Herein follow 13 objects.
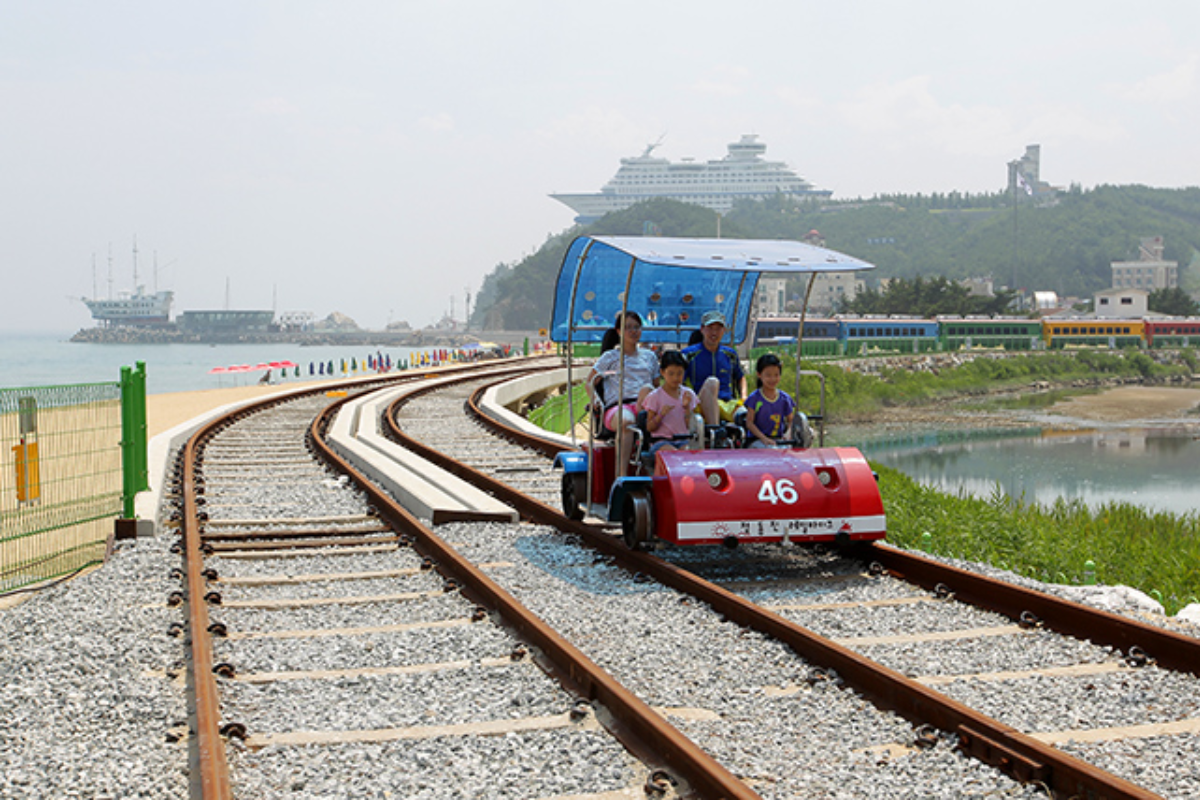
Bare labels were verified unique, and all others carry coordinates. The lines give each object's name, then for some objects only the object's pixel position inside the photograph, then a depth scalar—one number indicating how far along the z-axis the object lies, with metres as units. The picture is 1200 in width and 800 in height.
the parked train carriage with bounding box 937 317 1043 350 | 106.81
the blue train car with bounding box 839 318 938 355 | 97.44
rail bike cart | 8.72
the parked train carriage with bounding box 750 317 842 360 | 86.50
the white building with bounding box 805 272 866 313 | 170.77
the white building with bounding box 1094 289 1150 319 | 137.49
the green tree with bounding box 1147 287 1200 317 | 141.38
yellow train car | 114.25
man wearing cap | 9.88
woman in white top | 10.16
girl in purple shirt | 9.92
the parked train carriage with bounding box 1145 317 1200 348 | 115.44
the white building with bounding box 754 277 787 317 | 183.50
